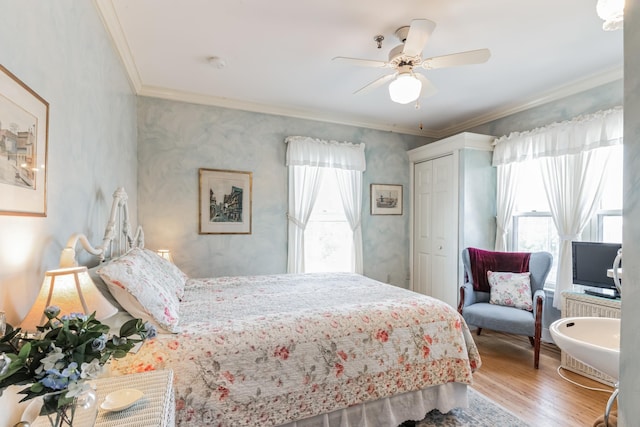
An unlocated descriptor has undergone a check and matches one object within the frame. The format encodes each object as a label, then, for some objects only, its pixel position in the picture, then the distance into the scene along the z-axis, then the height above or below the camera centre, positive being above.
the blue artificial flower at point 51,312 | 0.82 -0.26
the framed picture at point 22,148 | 1.06 +0.24
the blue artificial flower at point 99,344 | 0.78 -0.32
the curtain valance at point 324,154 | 3.98 +0.82
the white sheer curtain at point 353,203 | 4.28 +0.19
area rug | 2.07 -1.34
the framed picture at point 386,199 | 4.51 +0.26
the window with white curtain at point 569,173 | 2.94 +0.47
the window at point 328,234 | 4.21 -0.23
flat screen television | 2.62 -0.39
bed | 1.51 -0.72
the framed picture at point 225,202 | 3.63 +0.17
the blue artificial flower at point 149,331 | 0.92 -0.34
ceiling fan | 2.00 +1.09
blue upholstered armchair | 2.91 -0.91
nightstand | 0.98 -0.64
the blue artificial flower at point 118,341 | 0.85 -0.34
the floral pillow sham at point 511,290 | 3.20 -0.74
